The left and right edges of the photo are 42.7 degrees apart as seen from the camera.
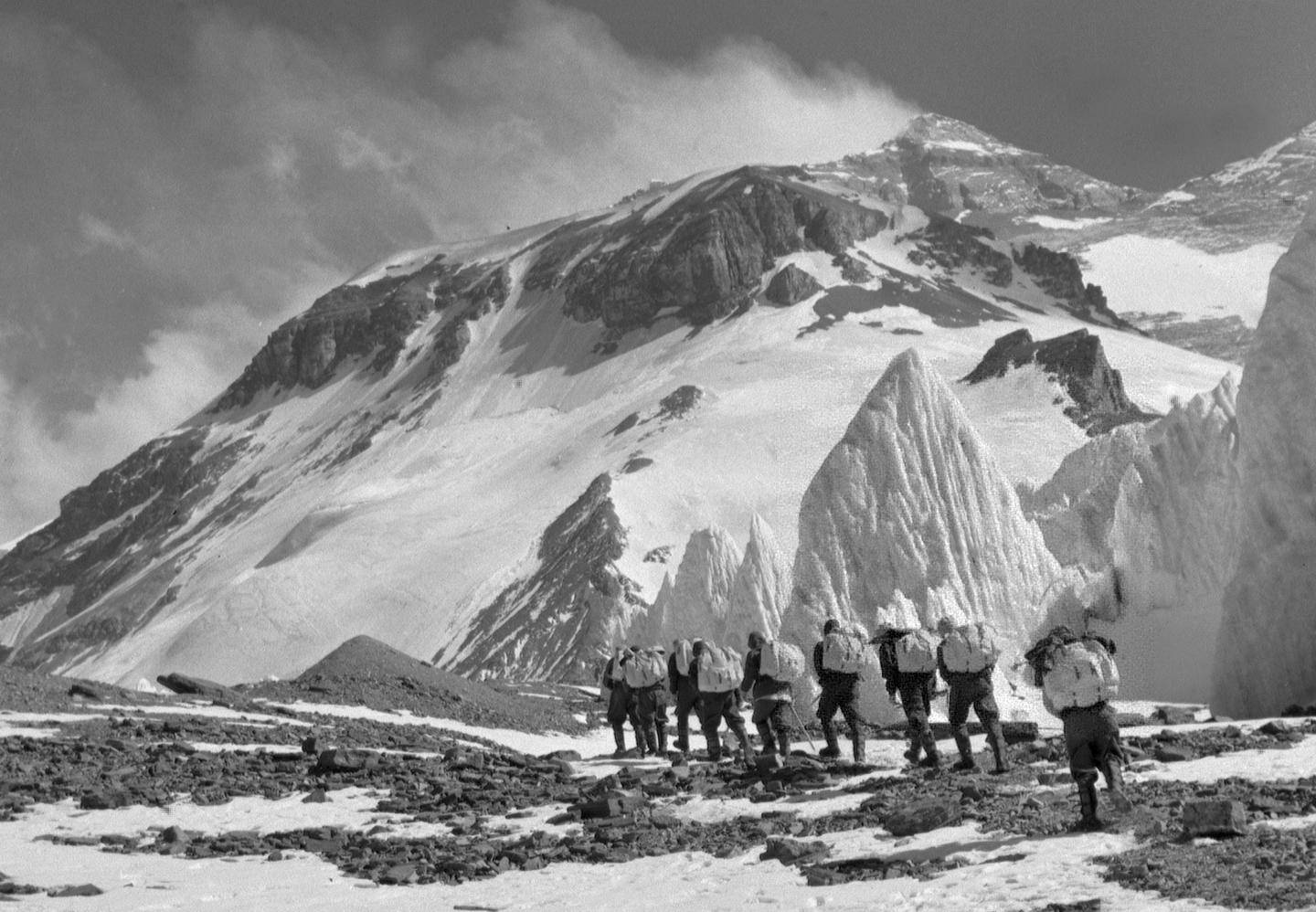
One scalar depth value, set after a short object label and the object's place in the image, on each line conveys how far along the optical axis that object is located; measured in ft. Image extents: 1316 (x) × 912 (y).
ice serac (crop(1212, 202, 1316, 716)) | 95.50
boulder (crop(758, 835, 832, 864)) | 47.98
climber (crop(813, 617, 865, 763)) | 71.77
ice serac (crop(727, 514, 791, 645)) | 184.34
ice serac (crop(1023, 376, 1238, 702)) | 150.41
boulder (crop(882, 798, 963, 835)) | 49.85
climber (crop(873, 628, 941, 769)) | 67.41
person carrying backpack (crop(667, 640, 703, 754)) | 89.76
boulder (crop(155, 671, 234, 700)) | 119.60
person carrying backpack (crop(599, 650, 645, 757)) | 94.73
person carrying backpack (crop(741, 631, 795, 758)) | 73.05
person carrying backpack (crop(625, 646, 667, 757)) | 92.58
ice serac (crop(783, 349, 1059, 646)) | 158.10
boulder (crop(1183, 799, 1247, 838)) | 42.14
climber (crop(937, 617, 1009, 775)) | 62.49
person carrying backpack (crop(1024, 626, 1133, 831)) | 48.46
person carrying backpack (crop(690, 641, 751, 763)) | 77.10
